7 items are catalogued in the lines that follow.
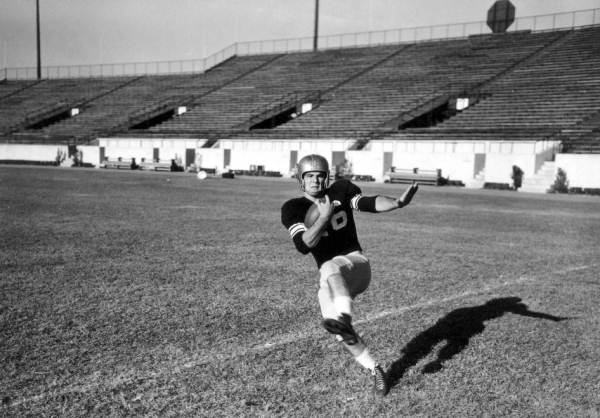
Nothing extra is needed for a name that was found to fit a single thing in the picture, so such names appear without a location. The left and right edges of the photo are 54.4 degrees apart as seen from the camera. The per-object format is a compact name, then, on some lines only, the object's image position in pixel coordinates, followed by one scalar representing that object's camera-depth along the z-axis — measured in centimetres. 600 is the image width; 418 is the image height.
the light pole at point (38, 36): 6994
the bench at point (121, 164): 4415
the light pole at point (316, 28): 6119
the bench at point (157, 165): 4297
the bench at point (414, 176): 3266
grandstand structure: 3262
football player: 404
